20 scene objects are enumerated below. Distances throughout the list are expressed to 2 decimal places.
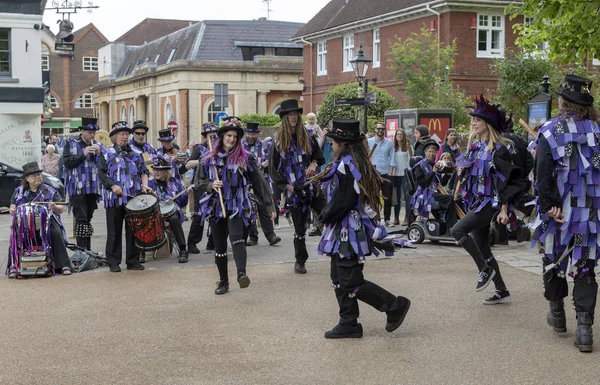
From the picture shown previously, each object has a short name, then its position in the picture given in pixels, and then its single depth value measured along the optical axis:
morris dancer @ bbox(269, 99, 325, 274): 9.86
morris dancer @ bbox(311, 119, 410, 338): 6.75
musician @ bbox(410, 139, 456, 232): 12.25
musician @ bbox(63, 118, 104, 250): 11.66
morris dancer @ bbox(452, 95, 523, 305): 7.77
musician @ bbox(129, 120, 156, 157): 11.77
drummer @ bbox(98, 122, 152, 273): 10.46
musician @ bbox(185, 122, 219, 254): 11.75
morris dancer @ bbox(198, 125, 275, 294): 8.79
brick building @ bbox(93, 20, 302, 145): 51.59
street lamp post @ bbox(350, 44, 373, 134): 20.26
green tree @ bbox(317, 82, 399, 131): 28.71
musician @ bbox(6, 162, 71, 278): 10.04
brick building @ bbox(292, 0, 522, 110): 31.80
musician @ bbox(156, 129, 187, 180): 12.52
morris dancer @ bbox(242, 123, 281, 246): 12.52
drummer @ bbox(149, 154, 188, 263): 11.40
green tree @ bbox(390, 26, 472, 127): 28.05
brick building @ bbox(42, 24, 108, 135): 79.69
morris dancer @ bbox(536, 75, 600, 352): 6.48
